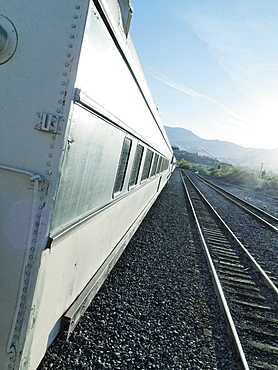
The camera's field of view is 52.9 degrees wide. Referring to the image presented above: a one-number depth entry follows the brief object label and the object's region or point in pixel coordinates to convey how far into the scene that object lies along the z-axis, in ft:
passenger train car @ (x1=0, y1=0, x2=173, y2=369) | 6.97
